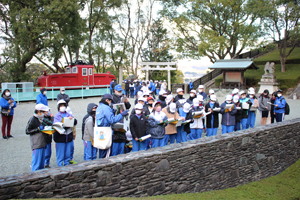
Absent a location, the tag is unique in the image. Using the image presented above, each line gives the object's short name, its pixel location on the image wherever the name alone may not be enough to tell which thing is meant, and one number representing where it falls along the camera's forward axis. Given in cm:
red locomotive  2327
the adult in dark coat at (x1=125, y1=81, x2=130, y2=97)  2403
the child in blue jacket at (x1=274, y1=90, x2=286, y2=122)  1125
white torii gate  2866
